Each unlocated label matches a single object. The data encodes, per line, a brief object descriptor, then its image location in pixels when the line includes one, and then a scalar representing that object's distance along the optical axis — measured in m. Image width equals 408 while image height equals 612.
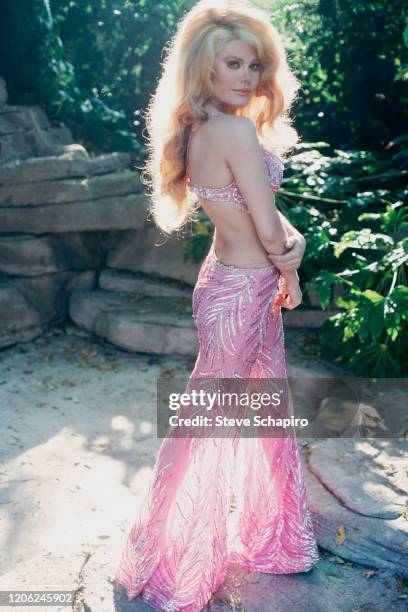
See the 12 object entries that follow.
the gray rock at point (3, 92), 6.11
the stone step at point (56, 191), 5.55
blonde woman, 2.38
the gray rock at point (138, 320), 5.32
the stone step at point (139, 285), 5.73
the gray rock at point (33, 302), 5.45
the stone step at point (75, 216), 5.61
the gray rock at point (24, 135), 5.77
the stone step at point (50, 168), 5.53
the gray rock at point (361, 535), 2.89
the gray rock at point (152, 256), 5.73
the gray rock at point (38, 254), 5.64
